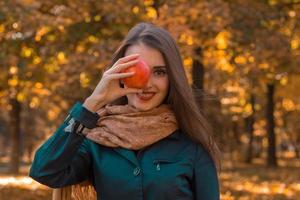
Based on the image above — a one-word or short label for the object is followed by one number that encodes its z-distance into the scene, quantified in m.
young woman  2.82
